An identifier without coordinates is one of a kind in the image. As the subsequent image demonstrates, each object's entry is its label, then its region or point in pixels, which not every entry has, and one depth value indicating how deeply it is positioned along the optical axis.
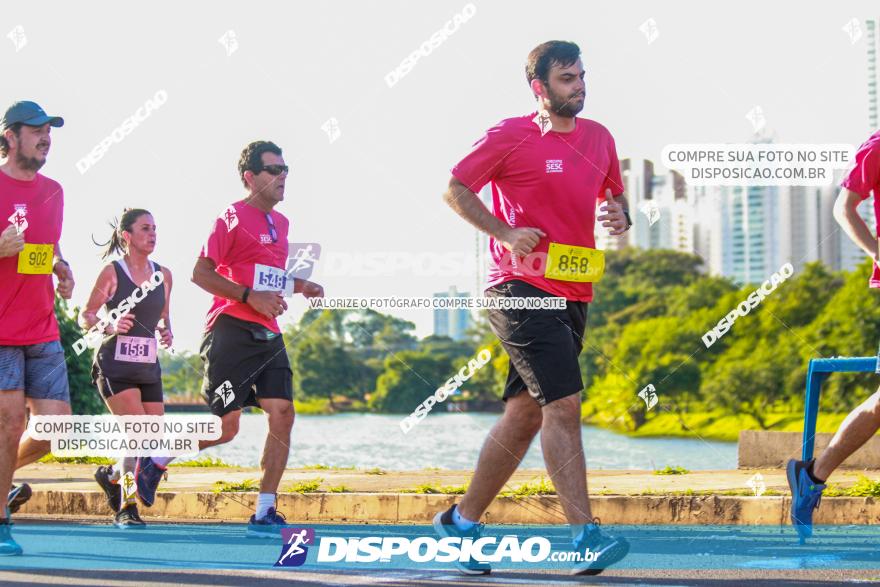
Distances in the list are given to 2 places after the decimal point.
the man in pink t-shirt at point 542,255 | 10.77
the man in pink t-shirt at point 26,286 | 13.10
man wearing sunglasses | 15.30
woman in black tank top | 16.80
